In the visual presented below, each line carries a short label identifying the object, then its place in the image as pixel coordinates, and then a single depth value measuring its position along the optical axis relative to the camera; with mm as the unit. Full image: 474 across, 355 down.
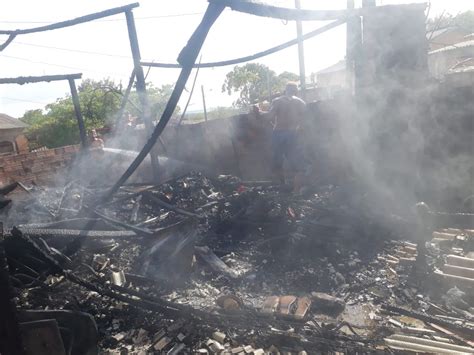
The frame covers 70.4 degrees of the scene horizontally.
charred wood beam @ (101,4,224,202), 4543
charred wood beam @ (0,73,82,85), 7708
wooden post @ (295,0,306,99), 12101
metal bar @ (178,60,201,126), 9756
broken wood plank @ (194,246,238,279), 4807
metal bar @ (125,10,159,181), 7839
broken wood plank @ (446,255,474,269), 4301
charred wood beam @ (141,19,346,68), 6516
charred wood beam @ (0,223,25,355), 2152
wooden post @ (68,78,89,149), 9023
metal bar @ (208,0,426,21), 4883
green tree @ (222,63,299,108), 35969
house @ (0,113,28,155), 24436
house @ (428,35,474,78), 20656
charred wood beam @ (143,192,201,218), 6490
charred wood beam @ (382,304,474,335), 3365
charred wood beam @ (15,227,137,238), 4902
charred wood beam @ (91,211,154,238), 5398
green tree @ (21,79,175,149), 25188
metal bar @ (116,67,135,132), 8416
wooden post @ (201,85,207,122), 21380
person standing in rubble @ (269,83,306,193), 7379
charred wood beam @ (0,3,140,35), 7469
